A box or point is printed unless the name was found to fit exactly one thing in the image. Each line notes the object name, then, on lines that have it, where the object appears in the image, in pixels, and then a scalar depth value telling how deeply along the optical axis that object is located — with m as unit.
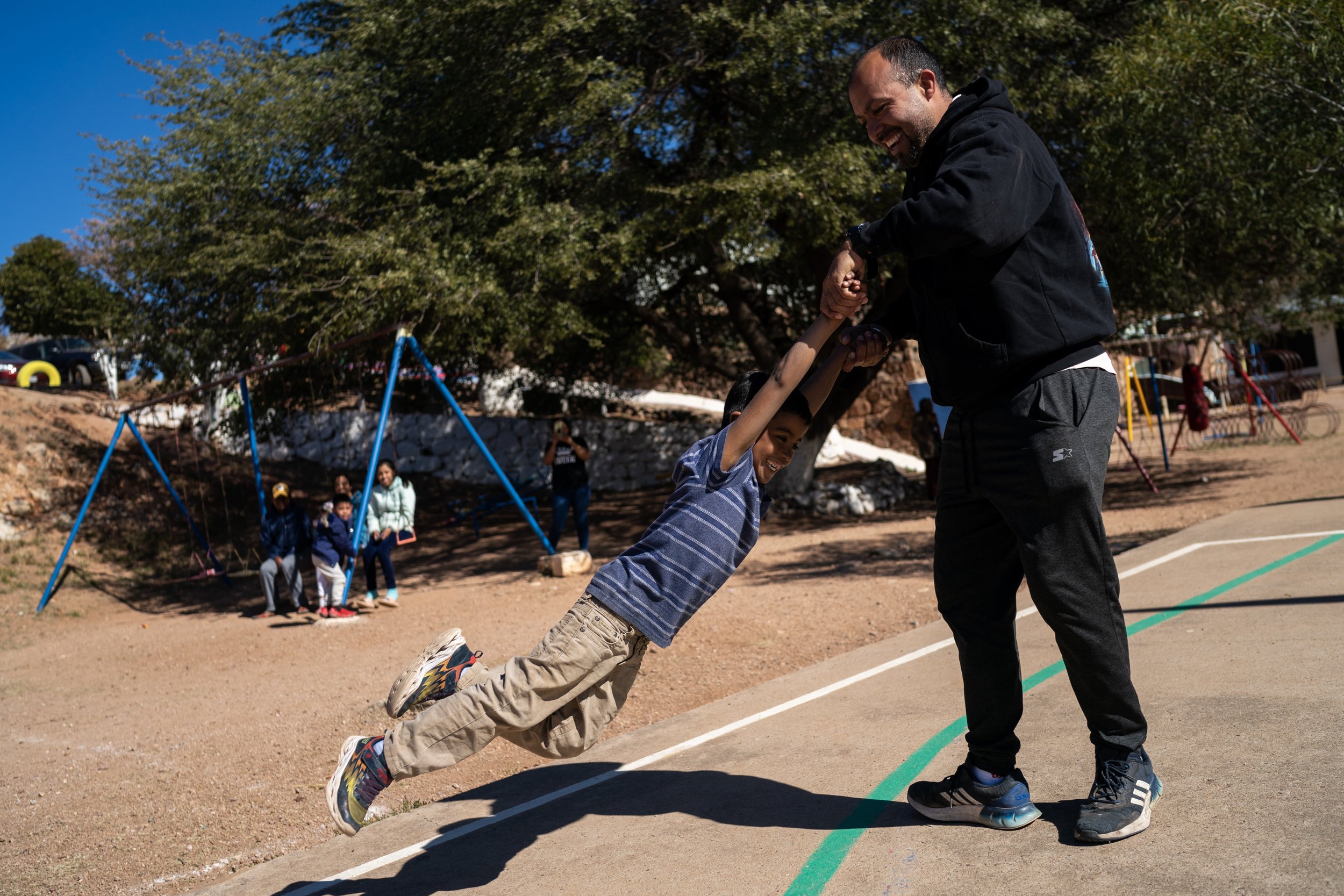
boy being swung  3.05
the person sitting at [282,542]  12.54
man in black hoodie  2.84
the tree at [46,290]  30.89
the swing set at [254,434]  11.51
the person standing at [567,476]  13.34
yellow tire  29.05
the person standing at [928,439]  16.61
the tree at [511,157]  11.86
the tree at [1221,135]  9.75
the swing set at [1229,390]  18.80
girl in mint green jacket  11.98
